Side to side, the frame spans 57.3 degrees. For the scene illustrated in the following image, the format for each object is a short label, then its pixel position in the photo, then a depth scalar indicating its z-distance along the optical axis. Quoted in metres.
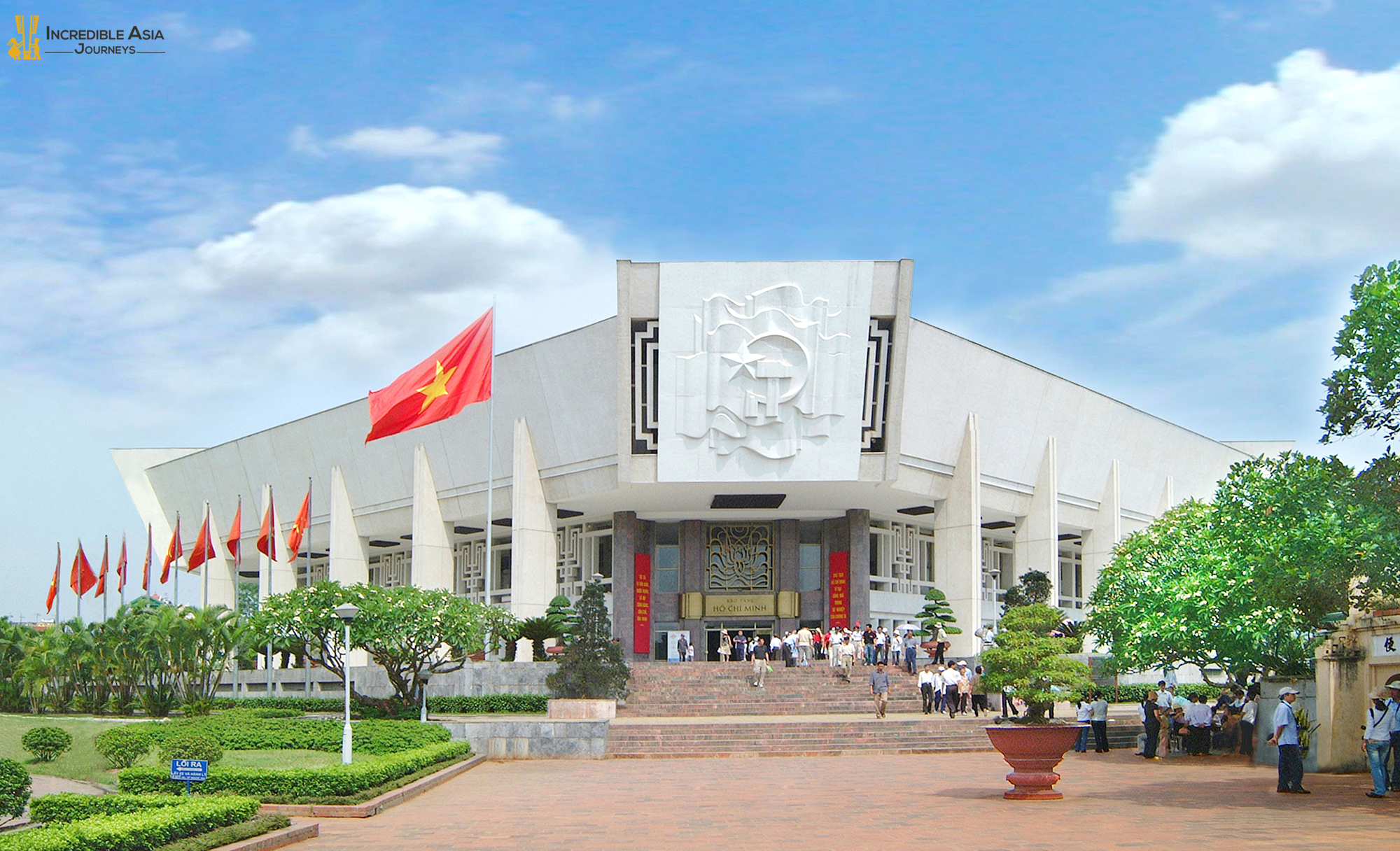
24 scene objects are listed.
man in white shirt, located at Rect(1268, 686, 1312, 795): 15.18
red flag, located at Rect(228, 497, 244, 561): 40.85
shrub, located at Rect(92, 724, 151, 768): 18.64
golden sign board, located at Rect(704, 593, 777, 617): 41.66
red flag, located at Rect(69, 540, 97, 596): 43.03
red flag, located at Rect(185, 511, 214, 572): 40.22
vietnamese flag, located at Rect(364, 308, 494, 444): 30.39
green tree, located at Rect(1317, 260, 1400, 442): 12.96
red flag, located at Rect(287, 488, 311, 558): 37.53
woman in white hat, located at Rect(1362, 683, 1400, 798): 14.33
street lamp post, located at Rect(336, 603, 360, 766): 17.55
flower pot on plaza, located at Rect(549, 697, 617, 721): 25.86
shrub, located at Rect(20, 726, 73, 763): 19.53
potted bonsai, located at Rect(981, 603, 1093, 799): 14.86
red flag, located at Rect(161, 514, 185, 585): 42.19
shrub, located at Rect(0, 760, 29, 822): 12.55
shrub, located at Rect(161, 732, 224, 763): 16.45
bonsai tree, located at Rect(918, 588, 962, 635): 36.34
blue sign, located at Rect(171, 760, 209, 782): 13.82
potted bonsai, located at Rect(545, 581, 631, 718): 25.95
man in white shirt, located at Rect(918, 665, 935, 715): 27.89
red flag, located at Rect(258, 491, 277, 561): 38.91
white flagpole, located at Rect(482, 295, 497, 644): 33.88
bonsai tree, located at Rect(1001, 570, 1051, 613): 36.53
